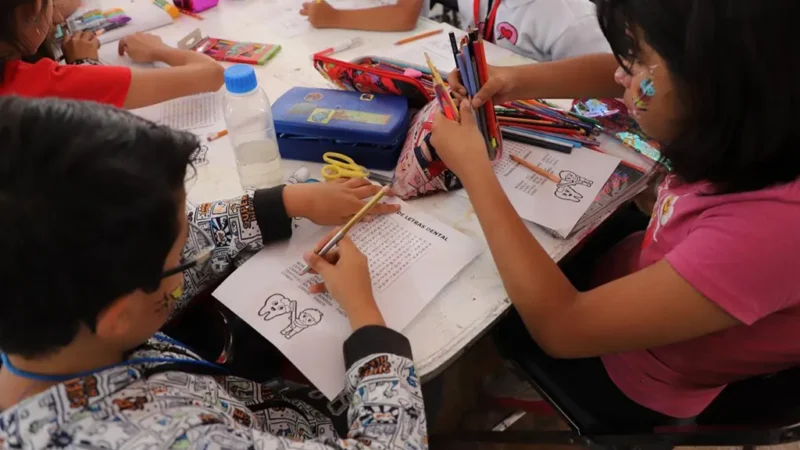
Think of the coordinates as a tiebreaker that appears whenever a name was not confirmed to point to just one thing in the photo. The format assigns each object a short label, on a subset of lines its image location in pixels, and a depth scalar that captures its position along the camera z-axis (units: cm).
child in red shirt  104
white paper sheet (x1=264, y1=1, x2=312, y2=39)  143
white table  75
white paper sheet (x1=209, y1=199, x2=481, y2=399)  72
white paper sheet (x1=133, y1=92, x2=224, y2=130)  114
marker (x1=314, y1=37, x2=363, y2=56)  133
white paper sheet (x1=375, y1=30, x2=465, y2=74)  124
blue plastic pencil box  97
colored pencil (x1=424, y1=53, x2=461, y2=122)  91
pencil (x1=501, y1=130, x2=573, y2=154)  101
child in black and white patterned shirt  48
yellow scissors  97
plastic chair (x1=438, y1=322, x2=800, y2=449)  68
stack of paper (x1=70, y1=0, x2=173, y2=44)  142
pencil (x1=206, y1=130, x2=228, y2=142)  109
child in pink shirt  59
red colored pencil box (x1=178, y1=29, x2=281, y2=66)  132
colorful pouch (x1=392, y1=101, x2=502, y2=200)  92
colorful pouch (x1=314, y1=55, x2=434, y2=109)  101
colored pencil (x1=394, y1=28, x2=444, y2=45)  135
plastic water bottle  99
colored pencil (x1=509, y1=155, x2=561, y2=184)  95
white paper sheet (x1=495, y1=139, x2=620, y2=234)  89
